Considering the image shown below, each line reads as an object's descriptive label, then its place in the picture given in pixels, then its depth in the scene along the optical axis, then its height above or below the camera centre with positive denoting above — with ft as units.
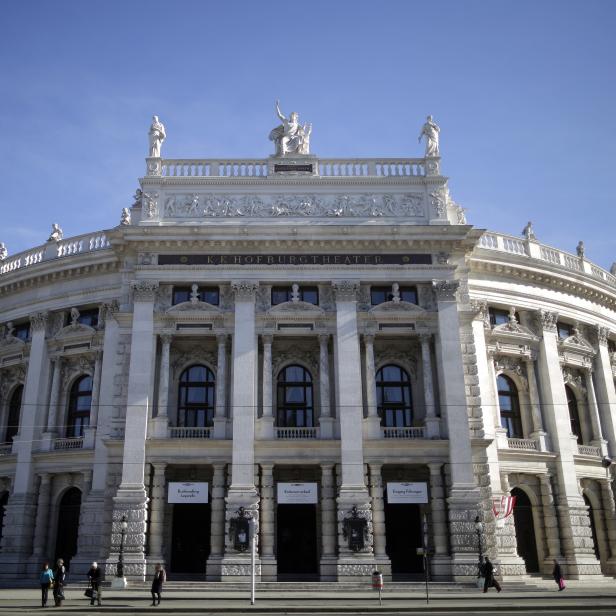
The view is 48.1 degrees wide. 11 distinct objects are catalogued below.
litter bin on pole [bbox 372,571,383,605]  86.99 -3.20
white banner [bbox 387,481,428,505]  116.67 +9.57
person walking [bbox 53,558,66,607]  84.38 -2.94
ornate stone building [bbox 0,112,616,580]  116.16 +29.33
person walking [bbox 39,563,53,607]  84.58 -2.60
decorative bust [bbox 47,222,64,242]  149.59 +67.41
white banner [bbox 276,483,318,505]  116.78 +9.84
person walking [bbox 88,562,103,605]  85.94 -2.26
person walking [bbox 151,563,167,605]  87.25 -3.16
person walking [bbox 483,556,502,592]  101.76 -3.47
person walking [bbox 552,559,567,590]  104.94 -3.93
